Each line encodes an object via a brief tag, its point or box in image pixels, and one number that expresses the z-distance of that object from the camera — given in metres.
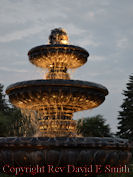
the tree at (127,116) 33.47
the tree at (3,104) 44.01
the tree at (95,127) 38.16
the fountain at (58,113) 6.55
